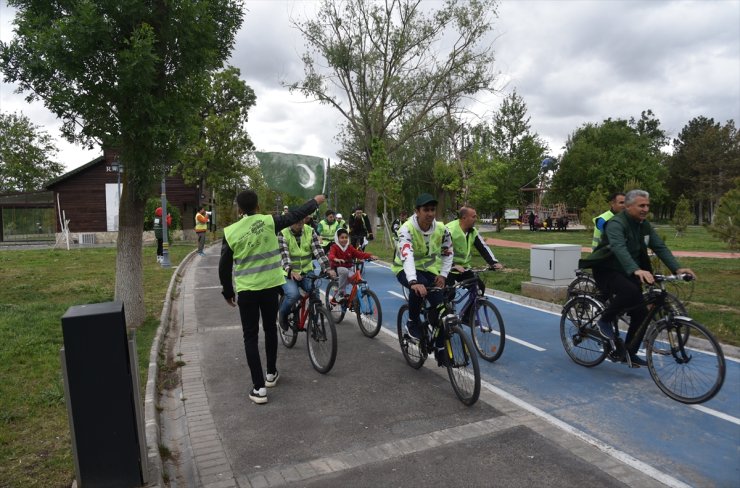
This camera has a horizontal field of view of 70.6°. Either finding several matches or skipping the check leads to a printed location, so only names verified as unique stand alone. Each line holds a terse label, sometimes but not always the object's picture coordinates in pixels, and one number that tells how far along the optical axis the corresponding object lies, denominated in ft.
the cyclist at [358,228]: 49.73
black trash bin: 10.69
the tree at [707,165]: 211.27
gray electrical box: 32.60
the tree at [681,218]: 105.70
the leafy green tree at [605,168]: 175.01
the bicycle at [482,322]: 20.24
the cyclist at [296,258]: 22.02
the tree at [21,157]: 159.53
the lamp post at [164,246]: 56.49
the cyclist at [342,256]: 28.14
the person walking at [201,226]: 68.90
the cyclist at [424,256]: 17.24
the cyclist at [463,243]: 21.31
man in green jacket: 16.81
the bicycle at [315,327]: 19.13
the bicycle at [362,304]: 24.86
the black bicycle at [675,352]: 14.71
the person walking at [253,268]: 16.56
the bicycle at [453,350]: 15.44
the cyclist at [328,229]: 37.29
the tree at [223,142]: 114.62
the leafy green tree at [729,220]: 44.27
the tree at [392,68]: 88.99
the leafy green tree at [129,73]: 21.61
